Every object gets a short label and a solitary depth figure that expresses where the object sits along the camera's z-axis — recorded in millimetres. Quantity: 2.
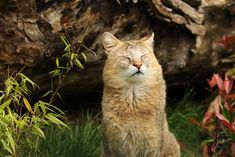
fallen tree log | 12102
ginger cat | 11711
